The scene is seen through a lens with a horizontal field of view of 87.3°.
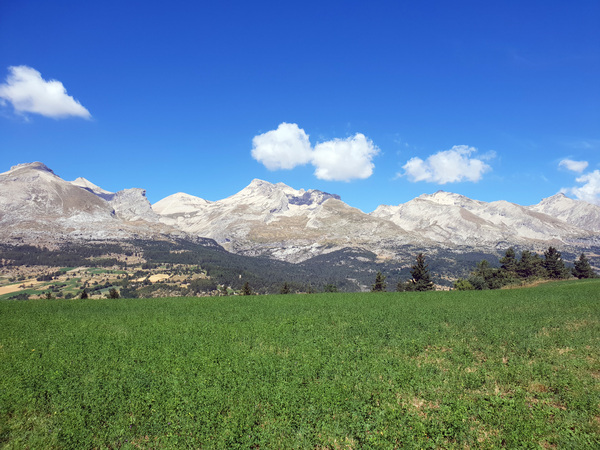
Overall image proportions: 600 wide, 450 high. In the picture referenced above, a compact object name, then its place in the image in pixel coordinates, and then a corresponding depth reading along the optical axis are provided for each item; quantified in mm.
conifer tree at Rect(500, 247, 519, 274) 116000
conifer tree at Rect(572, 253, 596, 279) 108750
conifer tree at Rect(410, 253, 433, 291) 102588
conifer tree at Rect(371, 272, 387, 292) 111038
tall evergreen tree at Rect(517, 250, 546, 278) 109900
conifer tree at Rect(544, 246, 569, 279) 107812
